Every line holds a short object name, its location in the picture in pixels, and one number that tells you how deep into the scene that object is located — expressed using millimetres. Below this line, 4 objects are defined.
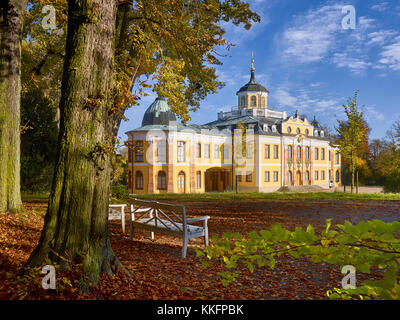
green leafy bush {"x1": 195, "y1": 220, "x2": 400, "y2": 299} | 1350
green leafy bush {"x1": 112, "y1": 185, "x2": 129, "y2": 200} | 13219
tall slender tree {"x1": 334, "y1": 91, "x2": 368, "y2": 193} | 24250
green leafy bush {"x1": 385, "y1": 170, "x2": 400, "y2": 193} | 27119
